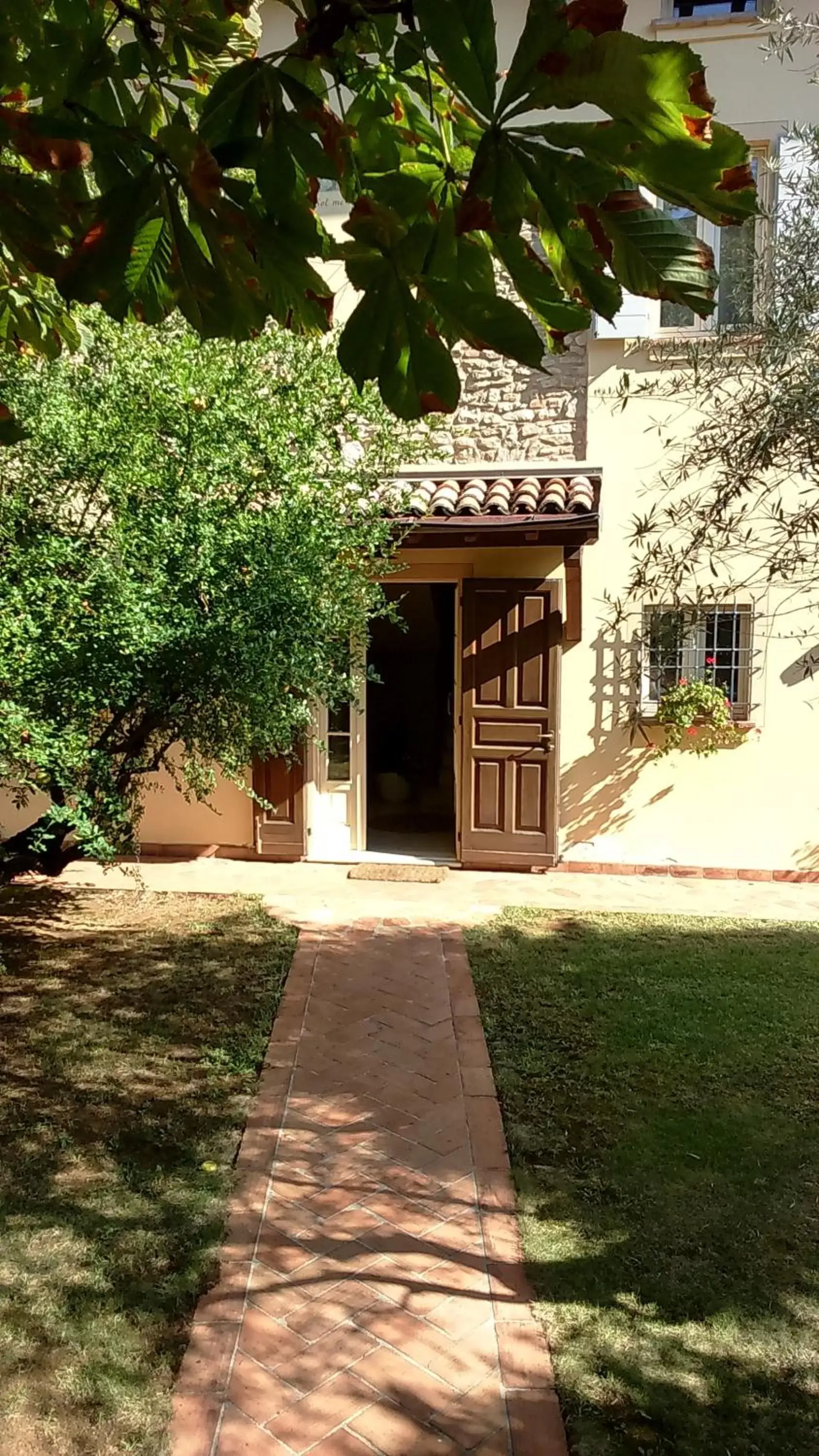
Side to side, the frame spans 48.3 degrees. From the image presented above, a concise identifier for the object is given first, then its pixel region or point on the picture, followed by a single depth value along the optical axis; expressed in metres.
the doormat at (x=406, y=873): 7.75
